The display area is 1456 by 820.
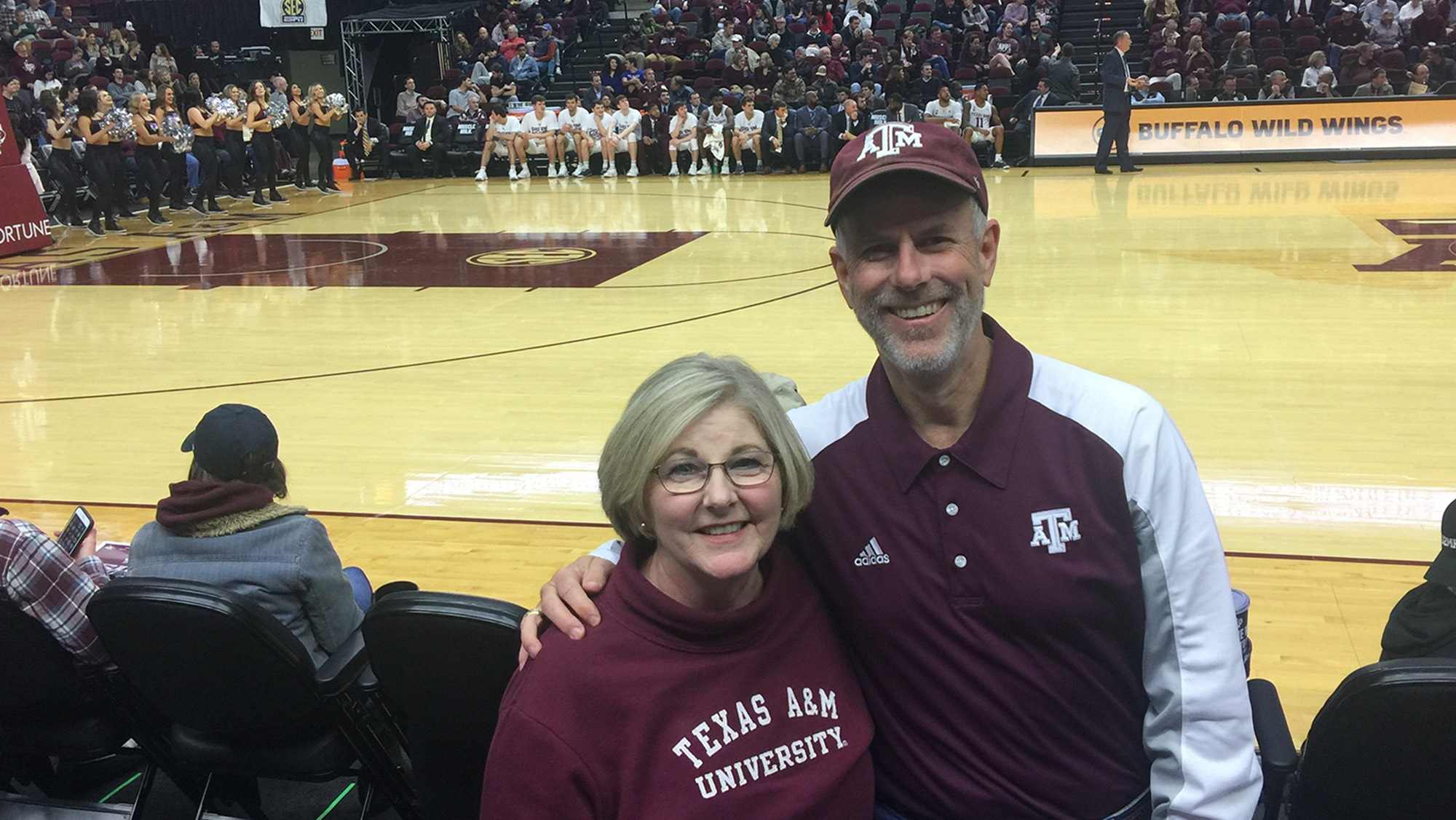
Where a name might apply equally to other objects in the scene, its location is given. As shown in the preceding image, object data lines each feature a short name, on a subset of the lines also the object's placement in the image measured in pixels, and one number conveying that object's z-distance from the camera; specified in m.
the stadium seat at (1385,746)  1.80
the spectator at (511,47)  22.42
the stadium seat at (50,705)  2.72
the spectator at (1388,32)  17.75
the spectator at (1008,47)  19.11
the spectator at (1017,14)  20.14
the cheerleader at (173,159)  15.48
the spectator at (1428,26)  17.77
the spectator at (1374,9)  17.88
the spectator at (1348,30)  18.03
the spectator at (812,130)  18.36
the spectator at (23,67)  19.42
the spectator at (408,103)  20.81
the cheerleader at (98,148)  14.17
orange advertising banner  15.68
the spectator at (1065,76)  17.27
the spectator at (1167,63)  17.86
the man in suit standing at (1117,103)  15.04
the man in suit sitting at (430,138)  20.14
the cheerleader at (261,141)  17.12
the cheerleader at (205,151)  16.03
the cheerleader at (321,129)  17.92
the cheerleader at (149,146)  14.84
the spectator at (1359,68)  16.75
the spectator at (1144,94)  16.77
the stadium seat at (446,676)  2.15
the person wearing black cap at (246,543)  2.77
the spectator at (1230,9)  19.03
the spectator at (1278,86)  16.67
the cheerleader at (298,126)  17.81
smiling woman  1.61
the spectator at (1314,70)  16.78
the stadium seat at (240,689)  2.40
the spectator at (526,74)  22.00
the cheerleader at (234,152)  17.38
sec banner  22.30
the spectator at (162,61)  21.39
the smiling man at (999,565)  1.67
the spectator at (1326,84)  16.61
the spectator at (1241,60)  17.41
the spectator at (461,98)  20.55
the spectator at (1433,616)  2.34
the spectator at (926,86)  18.66
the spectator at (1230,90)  17.00
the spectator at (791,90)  18.92
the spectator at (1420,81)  16.36
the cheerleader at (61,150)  13.95
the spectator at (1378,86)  16.14
